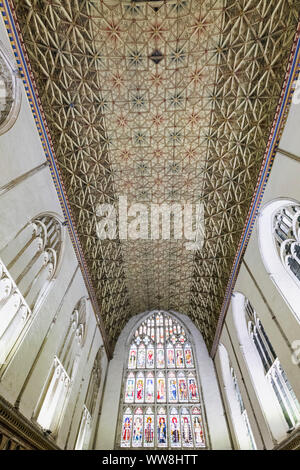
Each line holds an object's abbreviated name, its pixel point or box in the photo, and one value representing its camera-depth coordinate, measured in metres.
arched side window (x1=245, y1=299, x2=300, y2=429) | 7.13
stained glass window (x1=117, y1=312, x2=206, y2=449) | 11.45
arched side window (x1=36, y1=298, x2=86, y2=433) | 7.36
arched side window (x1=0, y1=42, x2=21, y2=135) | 5.52
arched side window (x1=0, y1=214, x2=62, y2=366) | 5.63
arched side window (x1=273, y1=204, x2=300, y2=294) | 6.90
